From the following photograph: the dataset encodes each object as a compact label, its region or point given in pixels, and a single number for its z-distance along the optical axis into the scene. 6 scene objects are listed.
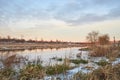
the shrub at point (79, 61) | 6.07
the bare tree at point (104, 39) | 21.50
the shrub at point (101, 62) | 5.00
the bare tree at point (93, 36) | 36.56
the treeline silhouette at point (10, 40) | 51.80
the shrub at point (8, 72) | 3.09
